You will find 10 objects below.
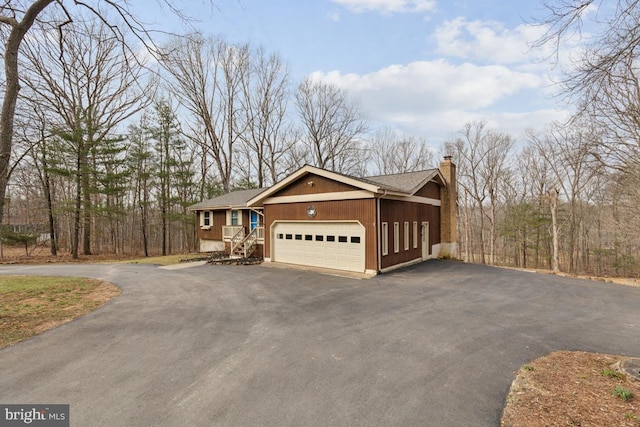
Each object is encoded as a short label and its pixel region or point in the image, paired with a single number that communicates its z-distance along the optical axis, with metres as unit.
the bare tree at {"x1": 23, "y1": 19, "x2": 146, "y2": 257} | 18.95
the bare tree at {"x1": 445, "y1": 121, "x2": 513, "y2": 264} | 28.25
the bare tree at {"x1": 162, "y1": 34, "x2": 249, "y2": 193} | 28.03
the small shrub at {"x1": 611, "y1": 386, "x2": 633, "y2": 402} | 3.38
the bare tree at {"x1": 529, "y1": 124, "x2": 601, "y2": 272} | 23.17
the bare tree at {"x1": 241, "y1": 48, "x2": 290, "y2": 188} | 30.64
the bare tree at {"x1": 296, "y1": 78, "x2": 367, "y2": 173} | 30.81
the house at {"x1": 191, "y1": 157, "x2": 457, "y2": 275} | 11.80
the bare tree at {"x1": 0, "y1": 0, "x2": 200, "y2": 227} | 6.02
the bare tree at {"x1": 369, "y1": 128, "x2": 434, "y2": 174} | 32.50
